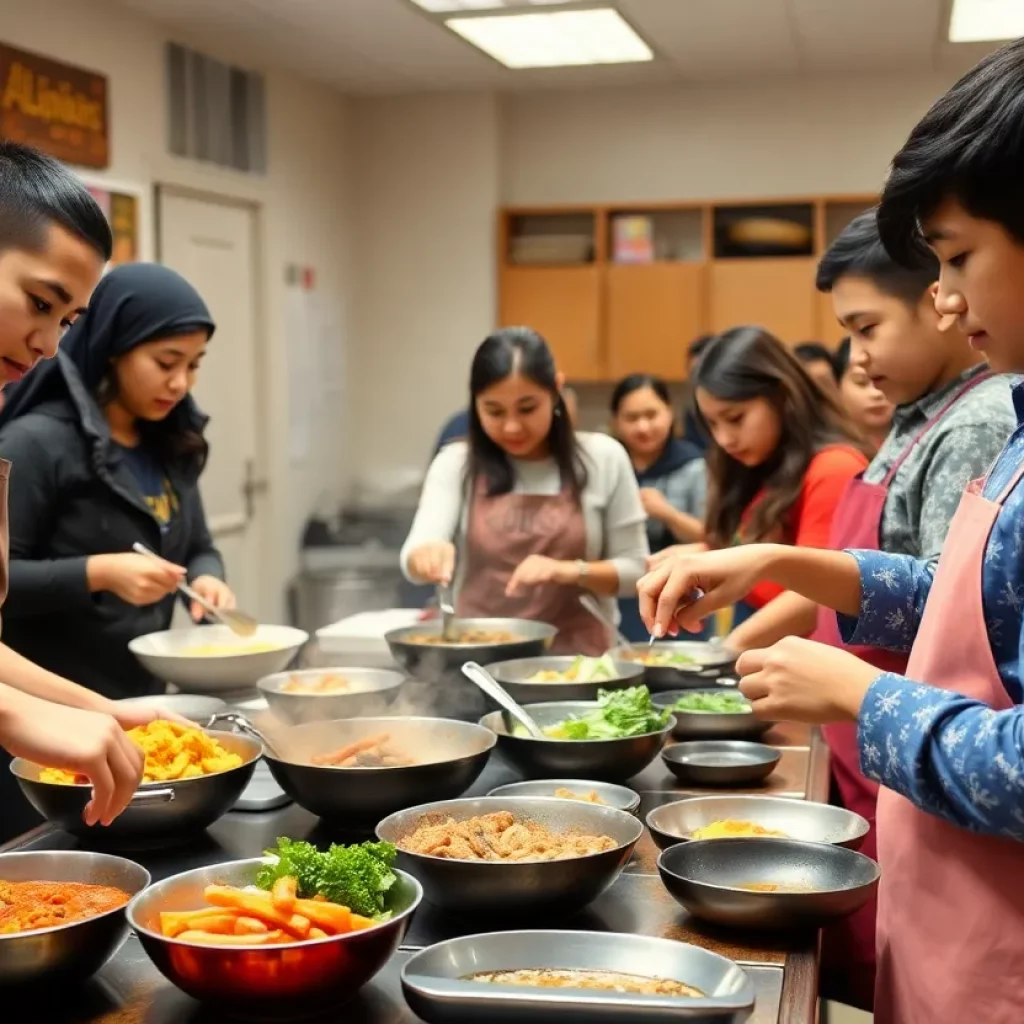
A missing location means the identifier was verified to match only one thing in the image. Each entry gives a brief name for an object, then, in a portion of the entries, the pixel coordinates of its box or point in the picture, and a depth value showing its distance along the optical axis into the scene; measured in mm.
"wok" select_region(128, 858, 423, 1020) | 1191
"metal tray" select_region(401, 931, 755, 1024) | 1123
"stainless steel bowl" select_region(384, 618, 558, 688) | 2480
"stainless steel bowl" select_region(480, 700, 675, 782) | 1912
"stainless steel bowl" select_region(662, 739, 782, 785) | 2039
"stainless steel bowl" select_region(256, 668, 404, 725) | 2164
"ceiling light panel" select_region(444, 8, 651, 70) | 5449
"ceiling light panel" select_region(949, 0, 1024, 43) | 5289
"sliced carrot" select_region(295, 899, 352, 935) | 1271
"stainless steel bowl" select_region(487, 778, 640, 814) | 1790
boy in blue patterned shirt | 1228
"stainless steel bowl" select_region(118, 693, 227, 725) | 2188
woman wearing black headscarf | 2545
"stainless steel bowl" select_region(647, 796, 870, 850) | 1708
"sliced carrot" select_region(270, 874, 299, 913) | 1275
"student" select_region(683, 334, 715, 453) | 5597
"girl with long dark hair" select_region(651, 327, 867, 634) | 2951
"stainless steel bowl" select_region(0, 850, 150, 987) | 1229
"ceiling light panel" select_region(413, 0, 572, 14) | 5152
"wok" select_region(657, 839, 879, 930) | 1400
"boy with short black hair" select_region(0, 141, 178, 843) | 1678
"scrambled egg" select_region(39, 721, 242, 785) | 1783
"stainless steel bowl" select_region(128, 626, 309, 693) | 2469
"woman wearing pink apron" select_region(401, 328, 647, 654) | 3275
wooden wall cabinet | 6746
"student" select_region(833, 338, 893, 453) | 3740
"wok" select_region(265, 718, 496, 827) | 1696
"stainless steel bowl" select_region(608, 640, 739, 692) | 2549
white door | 5715
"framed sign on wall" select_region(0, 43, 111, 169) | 4367
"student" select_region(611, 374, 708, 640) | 5191
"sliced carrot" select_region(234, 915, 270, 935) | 1254
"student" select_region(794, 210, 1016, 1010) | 1997
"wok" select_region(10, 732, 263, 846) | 1661
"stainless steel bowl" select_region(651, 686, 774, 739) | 2273
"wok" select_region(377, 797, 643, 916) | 1411
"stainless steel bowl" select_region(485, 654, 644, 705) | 2260
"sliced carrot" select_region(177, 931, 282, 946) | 1233
